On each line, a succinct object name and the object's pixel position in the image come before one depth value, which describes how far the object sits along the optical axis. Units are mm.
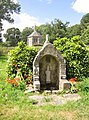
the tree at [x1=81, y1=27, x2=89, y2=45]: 24642
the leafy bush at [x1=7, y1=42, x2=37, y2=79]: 6557
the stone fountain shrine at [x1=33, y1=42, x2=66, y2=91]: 6255
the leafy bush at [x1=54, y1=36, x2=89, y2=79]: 6731
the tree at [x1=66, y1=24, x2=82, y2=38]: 31063
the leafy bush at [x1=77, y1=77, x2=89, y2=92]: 5682
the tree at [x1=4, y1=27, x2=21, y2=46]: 31208
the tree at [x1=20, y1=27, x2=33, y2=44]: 35933
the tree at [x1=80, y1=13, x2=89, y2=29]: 38315
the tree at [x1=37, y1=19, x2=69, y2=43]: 26145
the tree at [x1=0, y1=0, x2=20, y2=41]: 24967
